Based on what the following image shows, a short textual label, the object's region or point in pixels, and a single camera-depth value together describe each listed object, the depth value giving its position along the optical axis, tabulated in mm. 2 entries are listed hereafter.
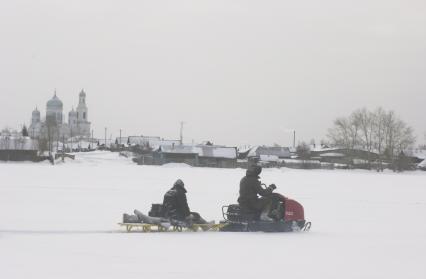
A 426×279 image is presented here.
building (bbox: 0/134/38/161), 79000
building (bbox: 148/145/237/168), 102938
